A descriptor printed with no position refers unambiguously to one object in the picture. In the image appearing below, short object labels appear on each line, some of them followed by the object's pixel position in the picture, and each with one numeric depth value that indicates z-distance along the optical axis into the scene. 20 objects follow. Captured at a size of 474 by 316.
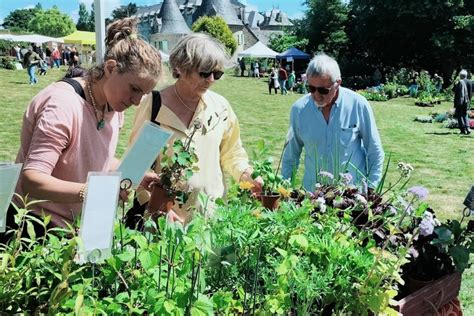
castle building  62.33
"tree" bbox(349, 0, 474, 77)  27.48
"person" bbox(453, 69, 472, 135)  11.59
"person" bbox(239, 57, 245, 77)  35.75
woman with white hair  2.11
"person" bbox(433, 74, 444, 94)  22.12
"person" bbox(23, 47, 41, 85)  18.56
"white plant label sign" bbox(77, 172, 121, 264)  1.03
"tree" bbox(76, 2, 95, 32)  104.16
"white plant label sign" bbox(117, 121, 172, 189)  1.33
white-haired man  2.71
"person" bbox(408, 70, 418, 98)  20.81
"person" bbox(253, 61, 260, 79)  33.21
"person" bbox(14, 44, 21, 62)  29.52
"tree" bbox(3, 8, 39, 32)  88.94
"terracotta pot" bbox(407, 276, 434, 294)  1.57
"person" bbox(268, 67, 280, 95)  21.64
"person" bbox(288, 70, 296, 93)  23.55
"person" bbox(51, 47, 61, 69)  31.48
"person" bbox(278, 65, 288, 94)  22.12
